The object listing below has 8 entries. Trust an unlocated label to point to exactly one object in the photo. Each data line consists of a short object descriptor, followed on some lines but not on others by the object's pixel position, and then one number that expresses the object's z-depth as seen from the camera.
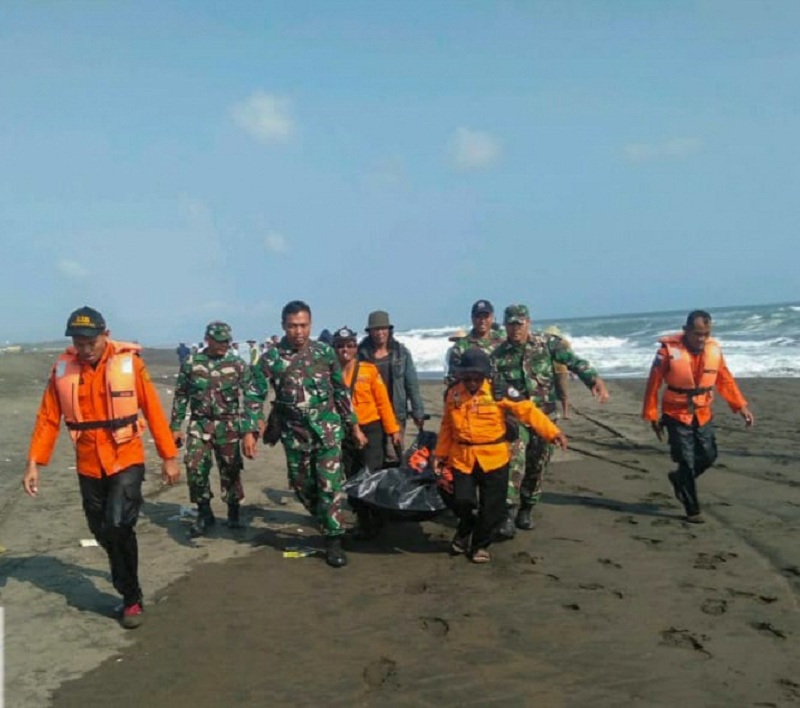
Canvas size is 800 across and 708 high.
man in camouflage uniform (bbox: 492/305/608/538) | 6.89
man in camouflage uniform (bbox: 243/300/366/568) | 5.90
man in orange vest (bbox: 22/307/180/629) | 4.72
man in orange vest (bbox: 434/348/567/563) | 5.77
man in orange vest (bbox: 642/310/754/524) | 7.04
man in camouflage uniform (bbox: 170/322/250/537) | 6.91
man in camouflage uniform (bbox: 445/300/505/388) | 7.35
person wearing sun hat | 7.30
